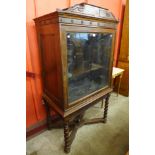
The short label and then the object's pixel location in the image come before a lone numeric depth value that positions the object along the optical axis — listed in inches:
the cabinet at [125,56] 105.9
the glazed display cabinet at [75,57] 43.6
